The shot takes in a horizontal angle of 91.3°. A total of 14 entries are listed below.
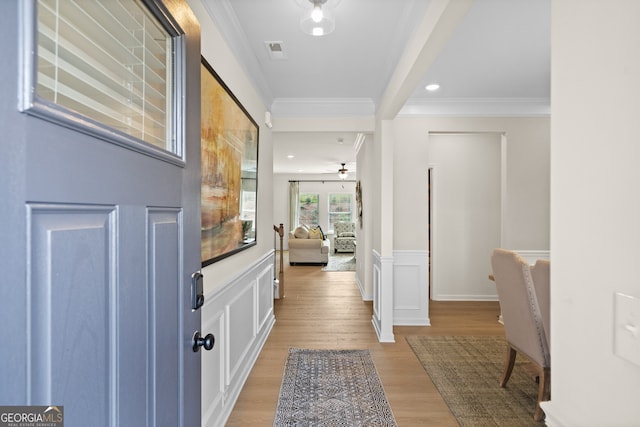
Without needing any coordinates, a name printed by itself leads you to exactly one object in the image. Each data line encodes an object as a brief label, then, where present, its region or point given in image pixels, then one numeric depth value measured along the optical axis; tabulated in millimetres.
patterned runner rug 1965
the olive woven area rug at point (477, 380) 2010
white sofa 7570
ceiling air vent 2398
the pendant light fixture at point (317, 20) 1615
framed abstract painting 1671
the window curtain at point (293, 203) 10742
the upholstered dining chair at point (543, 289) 1865
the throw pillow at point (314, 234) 7721
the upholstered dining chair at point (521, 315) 1914
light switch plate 509
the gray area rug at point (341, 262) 7227
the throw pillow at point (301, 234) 7719
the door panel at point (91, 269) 419
